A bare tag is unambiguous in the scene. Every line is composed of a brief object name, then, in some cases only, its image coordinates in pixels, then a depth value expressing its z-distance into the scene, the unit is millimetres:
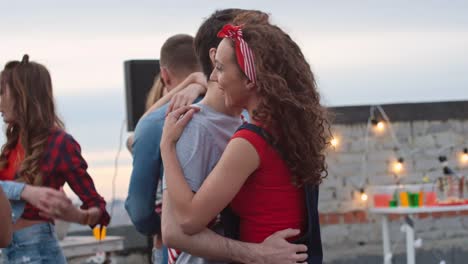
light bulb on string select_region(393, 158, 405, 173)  10055
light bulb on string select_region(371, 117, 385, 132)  9953
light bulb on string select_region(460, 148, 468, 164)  10352
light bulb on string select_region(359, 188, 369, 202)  9891
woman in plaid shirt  3910
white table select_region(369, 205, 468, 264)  8602
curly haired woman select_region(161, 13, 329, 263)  2738
